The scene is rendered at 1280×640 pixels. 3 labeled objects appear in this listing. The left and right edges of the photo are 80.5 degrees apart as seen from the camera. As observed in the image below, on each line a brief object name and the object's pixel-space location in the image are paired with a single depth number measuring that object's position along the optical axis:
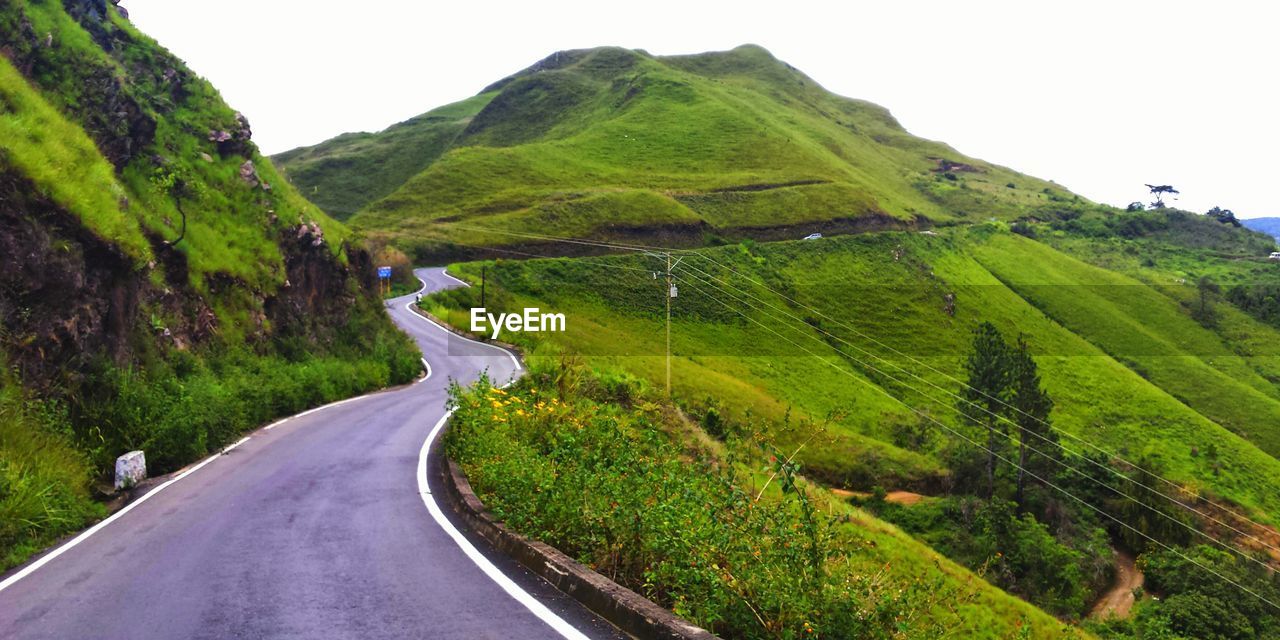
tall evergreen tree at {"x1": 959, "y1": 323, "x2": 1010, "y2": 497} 48.28
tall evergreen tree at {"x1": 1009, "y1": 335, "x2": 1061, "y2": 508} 46.75
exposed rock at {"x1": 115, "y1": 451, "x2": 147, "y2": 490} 10.25
